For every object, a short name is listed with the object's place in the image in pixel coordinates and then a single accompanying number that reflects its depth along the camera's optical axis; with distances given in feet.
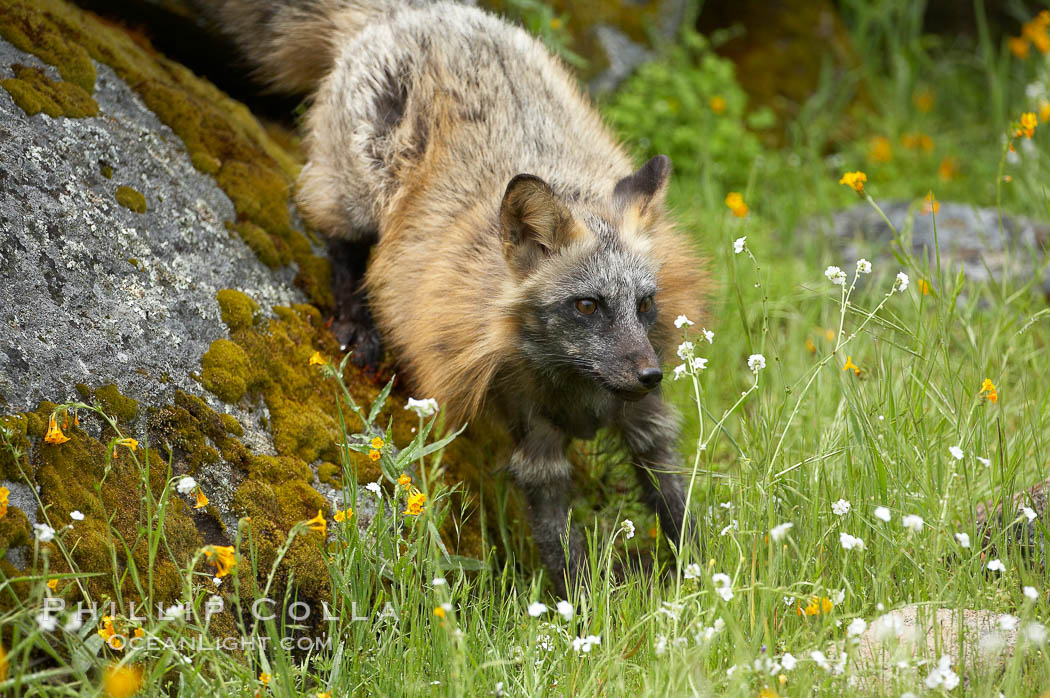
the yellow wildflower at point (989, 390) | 24.16
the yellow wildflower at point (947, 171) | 53.26
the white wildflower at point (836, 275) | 22.56
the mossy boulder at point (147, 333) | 20.61
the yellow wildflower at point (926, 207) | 42.12
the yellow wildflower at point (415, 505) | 20.76
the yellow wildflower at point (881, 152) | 53.83
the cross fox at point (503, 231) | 25.39
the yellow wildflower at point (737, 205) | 32.78
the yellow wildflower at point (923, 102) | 58.70
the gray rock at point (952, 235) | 40.86
